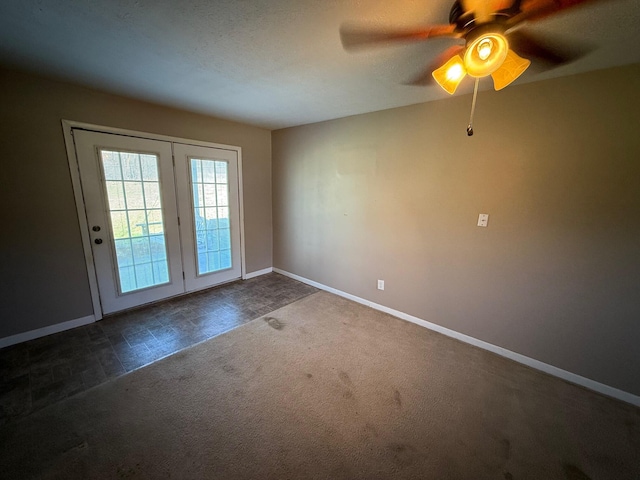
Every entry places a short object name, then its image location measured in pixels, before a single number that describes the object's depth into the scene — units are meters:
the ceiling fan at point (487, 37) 1.05
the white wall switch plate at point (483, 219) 2.21
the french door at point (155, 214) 2.51
